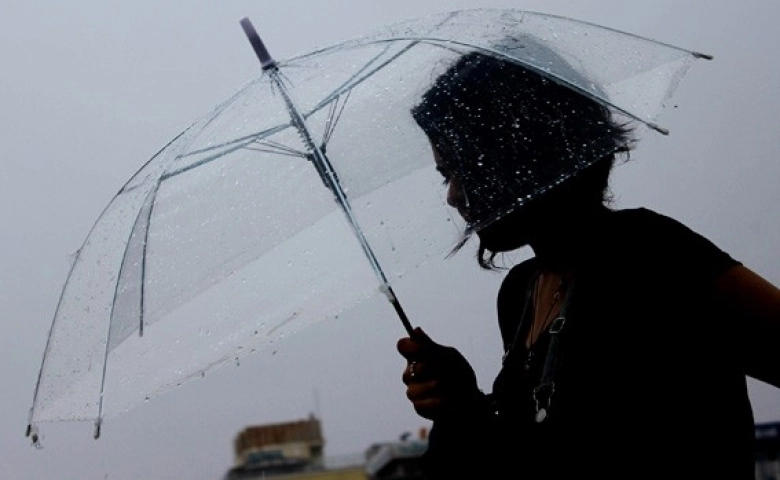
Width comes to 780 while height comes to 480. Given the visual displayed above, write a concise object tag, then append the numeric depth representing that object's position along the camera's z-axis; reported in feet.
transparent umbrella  6.08
